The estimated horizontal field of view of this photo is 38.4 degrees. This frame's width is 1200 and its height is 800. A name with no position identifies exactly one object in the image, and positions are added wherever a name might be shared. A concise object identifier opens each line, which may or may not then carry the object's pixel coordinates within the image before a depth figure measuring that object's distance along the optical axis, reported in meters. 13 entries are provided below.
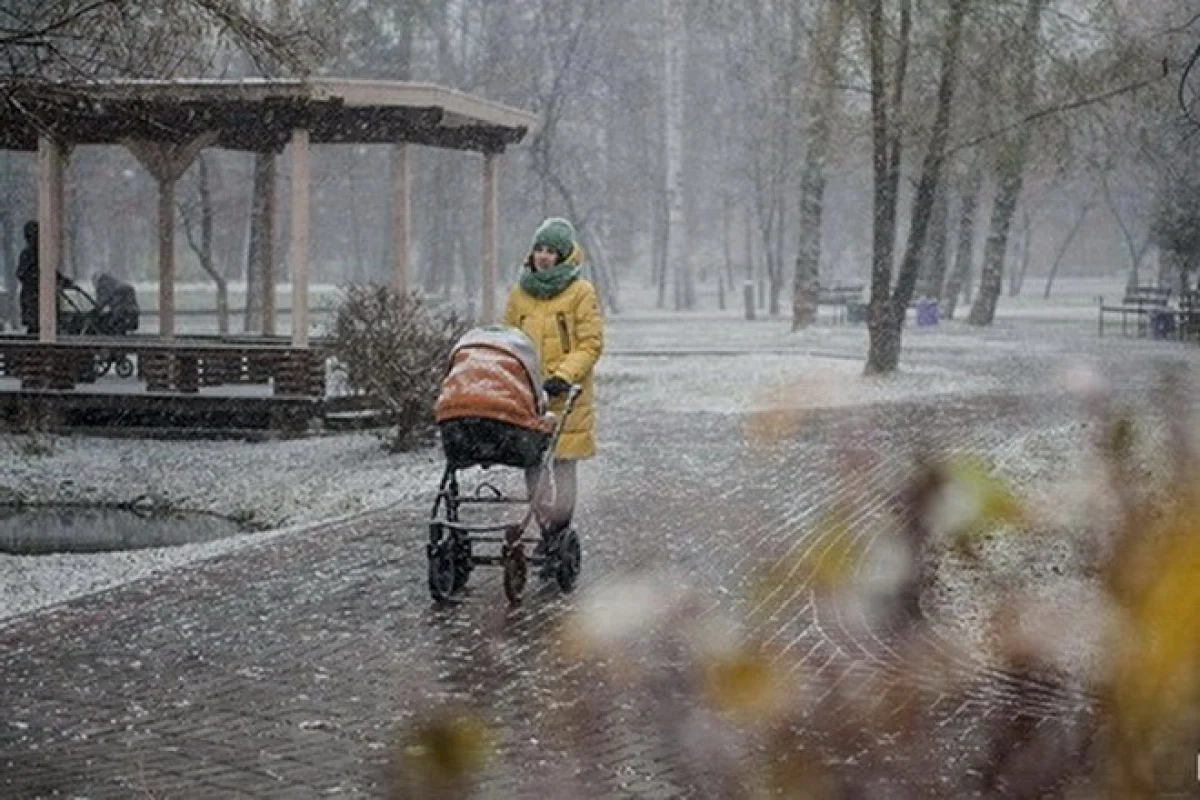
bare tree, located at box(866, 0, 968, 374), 22.67
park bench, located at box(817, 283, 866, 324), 40.84
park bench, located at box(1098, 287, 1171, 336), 36.25
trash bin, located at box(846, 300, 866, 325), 40.53
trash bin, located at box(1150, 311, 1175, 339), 35.19
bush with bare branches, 16.59
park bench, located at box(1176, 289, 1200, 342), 33.38
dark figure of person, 22.22
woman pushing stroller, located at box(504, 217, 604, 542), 9.01
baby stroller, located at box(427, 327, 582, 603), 8.43
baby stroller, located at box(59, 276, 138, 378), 22.86
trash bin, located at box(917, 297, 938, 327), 40.31
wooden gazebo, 17.86
